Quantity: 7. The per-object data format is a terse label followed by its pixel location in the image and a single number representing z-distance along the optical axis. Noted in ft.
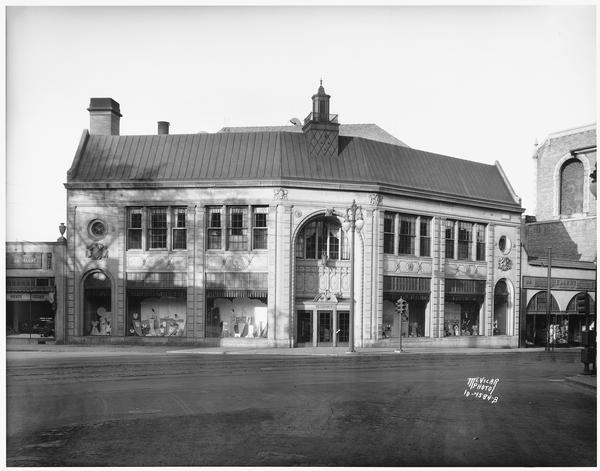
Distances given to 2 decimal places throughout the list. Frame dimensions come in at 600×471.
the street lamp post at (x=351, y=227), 90.48
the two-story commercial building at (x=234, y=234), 96.84
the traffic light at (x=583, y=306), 59.82
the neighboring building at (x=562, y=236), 63.05
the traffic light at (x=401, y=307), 95.04
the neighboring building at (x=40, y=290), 88.79
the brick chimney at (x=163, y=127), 111.96
